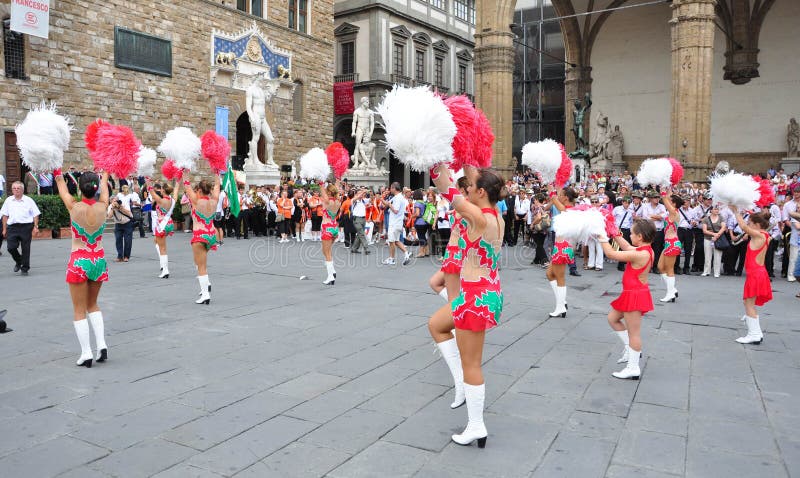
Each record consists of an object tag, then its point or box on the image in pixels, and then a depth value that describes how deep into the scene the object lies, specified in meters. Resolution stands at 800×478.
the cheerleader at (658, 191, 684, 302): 9.40
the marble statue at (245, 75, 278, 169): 22.67
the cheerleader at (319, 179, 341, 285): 10.56
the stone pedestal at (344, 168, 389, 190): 25.59
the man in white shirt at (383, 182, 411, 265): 13.45
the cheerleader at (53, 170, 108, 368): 5.67
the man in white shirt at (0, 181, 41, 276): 11.13
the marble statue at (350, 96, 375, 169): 24.55
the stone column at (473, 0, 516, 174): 27.69
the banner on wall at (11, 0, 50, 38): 18.31
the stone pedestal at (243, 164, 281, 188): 23.30
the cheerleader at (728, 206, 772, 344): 6.77
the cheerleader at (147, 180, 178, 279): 10.92
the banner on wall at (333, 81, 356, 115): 37.72
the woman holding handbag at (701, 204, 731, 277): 12.48
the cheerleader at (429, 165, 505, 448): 3.95
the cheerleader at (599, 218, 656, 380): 5.46
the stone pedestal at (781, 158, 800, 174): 28.36
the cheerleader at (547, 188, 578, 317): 7.95
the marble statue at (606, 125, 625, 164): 33.16
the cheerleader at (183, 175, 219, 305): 8.72
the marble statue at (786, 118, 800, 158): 28.80
